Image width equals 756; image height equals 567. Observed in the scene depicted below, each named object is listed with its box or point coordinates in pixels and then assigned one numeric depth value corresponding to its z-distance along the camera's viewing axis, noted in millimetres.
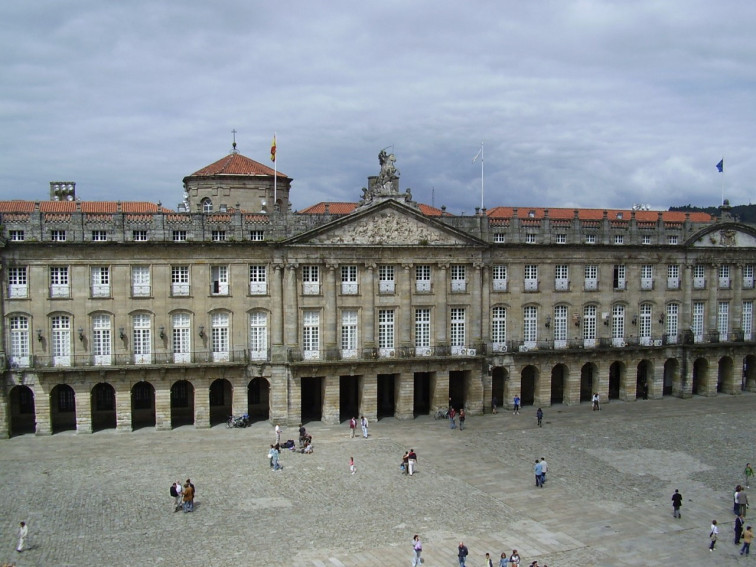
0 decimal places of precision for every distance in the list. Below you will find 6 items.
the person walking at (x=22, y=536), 27877
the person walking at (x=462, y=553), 26453
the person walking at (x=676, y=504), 31672
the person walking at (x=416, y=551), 26969
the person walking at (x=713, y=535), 28797
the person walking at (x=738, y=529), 29719
